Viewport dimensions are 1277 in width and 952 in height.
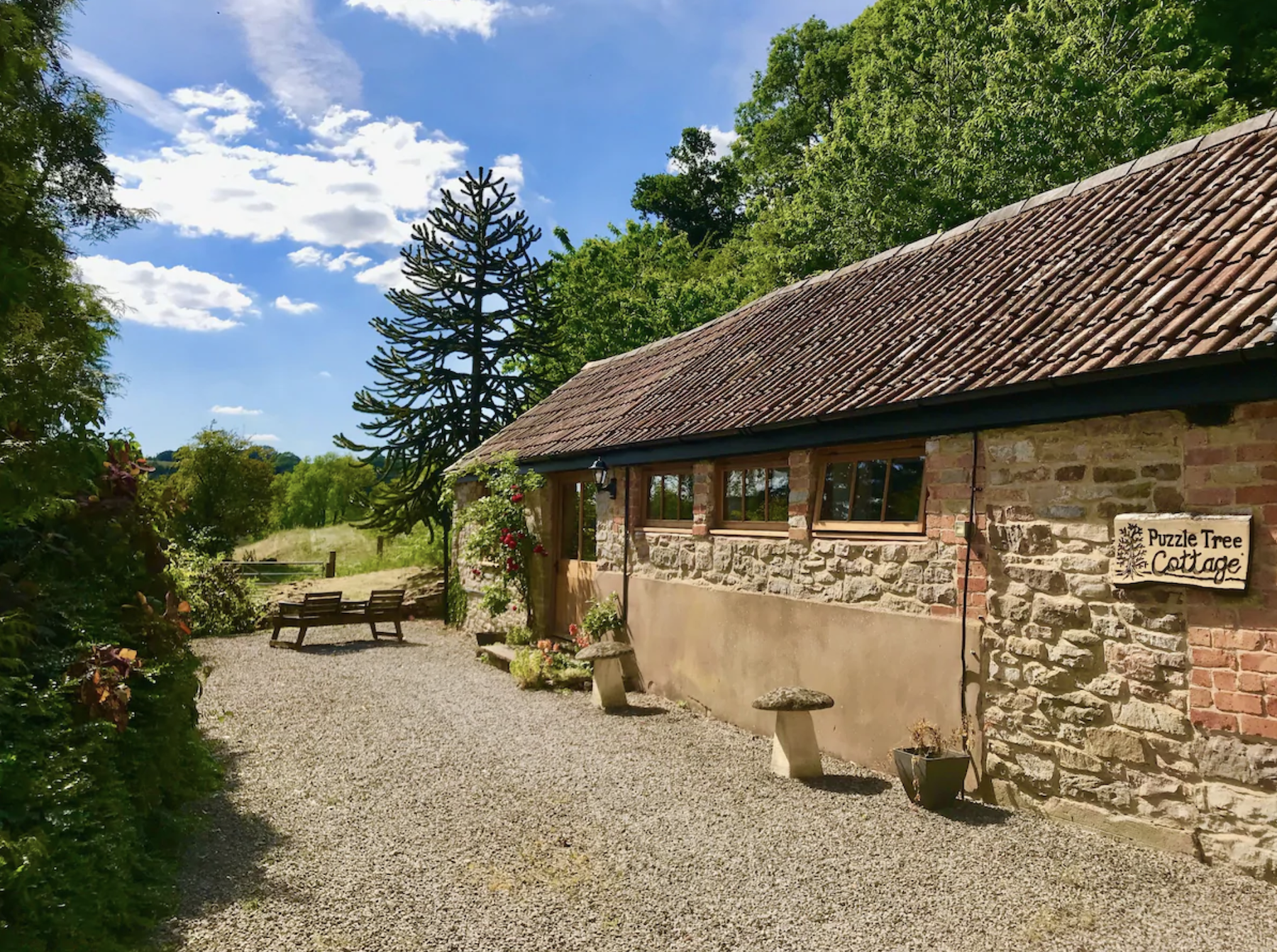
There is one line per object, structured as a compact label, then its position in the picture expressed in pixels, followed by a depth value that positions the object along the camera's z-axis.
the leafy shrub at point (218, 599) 15.08
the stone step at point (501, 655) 11.41
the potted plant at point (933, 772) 5.61
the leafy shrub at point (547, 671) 10.16
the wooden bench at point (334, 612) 13.52
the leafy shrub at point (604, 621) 10.22
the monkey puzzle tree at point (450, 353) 18.94
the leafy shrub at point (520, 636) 12.38
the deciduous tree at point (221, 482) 25.95
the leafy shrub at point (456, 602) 15.70
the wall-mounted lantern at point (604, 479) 10.45
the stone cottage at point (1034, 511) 4.59
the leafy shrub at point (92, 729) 3.46
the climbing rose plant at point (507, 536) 12.68
